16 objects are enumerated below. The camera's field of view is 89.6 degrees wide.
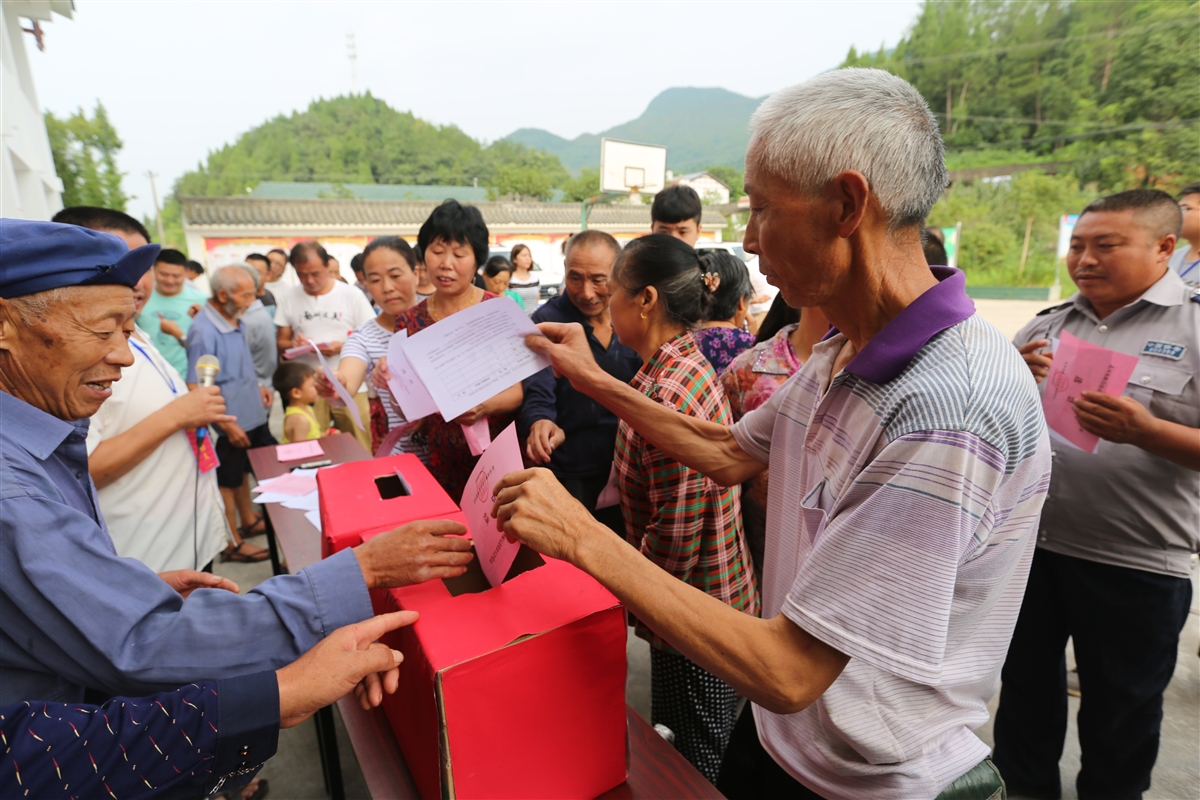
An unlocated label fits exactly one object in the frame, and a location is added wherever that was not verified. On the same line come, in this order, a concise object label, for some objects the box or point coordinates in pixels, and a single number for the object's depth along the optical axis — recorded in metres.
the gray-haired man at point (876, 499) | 0.70
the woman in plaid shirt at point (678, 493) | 1.60
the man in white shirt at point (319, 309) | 4.46
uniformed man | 1.76
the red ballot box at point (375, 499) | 1.14
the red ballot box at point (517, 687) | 0.76
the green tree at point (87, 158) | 19.73
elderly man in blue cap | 0.79
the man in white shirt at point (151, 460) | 1.74
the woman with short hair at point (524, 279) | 7.41
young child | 3.68
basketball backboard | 15.16
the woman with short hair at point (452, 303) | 2.20
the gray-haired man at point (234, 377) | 3.84
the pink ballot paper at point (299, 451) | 2.95
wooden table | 0.96
